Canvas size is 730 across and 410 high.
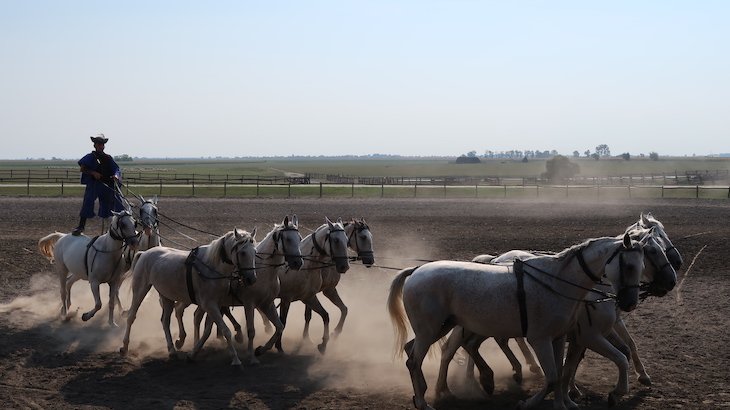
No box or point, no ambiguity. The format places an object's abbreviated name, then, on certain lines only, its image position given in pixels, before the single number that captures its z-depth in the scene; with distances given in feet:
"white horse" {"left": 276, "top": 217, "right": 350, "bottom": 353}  39.75
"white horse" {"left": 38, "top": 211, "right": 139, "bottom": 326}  44.27
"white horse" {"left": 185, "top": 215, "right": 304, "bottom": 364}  37.70
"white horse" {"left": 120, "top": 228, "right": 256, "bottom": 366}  36.60
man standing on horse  49.73
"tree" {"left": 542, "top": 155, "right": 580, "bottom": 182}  261.24
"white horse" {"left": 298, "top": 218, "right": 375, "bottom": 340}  40.96
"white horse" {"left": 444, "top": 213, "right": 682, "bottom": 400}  29.14
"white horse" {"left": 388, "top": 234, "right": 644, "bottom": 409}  28.19
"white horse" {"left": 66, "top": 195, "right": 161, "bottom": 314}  45.98
